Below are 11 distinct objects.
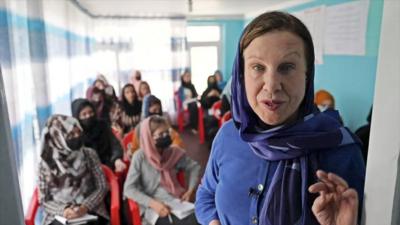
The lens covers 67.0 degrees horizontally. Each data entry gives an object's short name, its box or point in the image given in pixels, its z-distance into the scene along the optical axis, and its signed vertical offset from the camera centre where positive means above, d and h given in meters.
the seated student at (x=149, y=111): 1.75 -0.30
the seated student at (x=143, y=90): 2.47 -0.21
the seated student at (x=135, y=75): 3.66 -0.14
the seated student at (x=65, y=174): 1.35 -0.50
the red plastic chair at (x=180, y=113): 2.46 -0.43
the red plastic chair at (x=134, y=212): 1.42 -0.69
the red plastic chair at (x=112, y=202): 1.26 -0.62
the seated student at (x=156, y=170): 1.44 -0.52
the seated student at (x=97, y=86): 2.38 -0.18
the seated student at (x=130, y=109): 2.27 -0.34
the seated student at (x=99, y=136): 1.78 -0.44
